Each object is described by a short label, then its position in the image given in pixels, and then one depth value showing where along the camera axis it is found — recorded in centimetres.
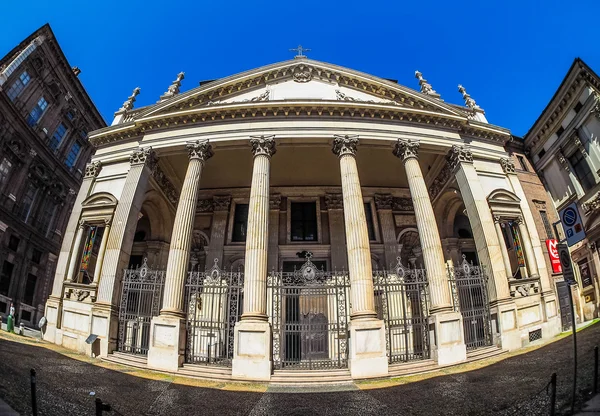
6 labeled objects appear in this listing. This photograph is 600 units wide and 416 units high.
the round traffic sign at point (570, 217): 510
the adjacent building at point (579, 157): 1723
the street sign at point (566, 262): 509
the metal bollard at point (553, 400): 422
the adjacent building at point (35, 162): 2250
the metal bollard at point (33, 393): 370
